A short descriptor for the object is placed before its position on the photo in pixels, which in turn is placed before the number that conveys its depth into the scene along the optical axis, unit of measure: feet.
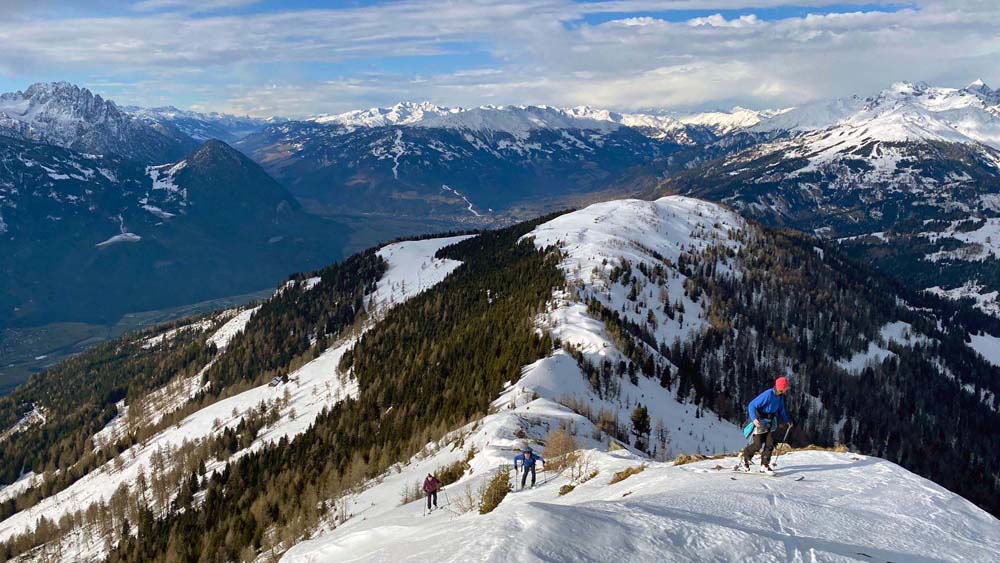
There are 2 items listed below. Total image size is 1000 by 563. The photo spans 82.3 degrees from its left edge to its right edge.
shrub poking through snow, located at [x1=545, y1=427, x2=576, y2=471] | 115.85
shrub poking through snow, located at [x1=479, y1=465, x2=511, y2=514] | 79.30
